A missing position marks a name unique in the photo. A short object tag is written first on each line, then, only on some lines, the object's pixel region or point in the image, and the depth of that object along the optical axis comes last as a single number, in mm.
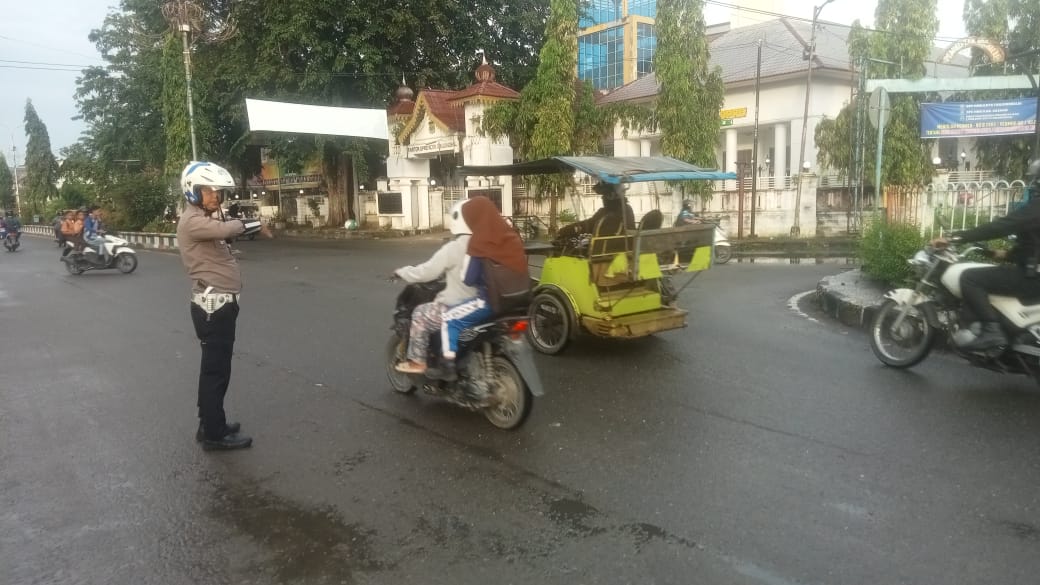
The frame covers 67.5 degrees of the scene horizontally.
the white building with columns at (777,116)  20906
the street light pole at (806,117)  20438
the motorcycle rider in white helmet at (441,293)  5078
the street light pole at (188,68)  24359
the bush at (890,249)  9492
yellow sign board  25984
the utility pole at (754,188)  19797
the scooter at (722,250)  15953
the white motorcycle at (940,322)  5645
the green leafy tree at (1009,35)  20688
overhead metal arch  16875
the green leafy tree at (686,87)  20656
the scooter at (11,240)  28562
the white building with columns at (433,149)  26344
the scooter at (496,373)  4988
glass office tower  44625
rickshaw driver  7438
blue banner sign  18203
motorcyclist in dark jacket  5664
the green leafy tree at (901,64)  20031
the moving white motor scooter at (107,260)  16984
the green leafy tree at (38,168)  66238
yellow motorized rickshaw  7125
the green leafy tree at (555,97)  22312
